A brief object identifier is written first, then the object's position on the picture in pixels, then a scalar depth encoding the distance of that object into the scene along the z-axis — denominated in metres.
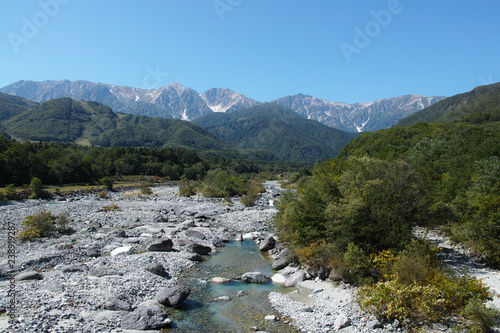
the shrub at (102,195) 67.18
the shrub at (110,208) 47.68
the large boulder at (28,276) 17.55
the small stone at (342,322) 13.08
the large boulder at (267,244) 27.86
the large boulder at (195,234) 32.32
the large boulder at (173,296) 15.62
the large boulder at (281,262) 22.55
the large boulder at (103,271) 19.05
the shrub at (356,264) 16.98
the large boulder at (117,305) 14.53
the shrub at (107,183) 82.75
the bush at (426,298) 12.51
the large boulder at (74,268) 19.50
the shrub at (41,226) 27.07
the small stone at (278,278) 20.05
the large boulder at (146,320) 13.04
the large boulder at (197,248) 26.70
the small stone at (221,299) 16.98
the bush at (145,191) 76.94
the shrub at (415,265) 14.22
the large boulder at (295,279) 19.22
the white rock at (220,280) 20.02
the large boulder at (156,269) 20.15
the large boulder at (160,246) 26.33
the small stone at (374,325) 12.66
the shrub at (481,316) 10.71
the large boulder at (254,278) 19.95
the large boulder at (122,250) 24.66
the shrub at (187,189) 76.99
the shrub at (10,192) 51.97
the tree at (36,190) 57.16
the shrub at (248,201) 59.03
